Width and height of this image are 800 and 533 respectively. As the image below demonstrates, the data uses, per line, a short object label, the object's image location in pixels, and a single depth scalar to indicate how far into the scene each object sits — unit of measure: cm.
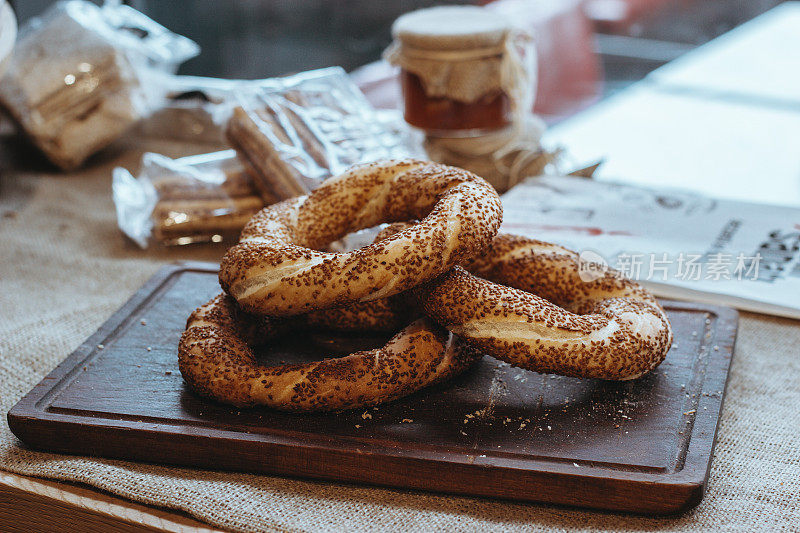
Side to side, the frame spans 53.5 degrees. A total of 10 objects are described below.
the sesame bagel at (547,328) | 84
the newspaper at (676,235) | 120
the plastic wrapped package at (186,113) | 185
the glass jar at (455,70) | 151
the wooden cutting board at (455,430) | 77
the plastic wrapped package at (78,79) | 164
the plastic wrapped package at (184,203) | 142
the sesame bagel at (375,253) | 83
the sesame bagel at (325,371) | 84
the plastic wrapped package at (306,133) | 135
